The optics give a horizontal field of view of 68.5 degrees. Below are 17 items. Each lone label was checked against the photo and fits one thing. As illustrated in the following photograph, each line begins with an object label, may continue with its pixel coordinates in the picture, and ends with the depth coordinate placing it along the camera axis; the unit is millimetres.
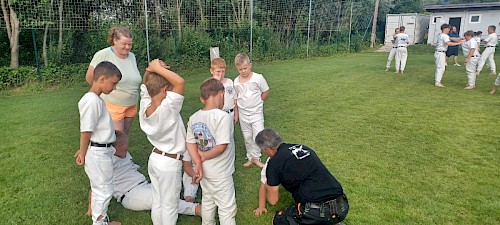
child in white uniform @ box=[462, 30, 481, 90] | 9758
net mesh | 11203
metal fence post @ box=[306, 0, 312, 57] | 18281
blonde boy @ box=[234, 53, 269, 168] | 4582
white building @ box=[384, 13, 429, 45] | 27281
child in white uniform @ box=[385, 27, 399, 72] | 12944
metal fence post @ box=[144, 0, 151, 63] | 10819
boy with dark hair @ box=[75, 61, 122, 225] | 2883
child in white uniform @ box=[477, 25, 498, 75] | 11167
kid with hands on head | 2811
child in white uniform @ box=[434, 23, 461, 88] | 10039
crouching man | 2977
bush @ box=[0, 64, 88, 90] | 10156
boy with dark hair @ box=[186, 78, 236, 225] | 2916
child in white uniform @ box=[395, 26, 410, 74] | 12266
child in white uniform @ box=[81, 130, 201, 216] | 3554
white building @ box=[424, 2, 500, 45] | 24797
